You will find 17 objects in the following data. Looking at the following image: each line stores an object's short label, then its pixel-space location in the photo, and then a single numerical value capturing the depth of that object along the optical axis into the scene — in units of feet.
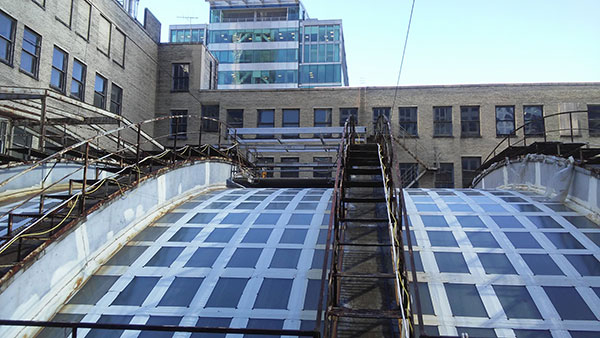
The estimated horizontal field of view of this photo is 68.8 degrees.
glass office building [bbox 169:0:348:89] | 215.72
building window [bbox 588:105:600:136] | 92.89
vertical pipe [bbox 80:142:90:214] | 27.40
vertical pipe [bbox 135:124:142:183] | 34.37
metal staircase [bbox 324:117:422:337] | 20.76
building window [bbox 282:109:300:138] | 103.50
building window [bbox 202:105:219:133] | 106.42
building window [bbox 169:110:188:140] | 106.10
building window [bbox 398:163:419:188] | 95.96
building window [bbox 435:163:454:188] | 96.27
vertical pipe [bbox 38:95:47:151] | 43.01
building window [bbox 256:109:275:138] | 104.22
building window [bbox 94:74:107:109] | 85.20
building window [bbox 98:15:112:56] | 85.33
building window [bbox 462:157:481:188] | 95.96
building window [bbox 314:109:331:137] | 102.32
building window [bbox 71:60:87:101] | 78.12
